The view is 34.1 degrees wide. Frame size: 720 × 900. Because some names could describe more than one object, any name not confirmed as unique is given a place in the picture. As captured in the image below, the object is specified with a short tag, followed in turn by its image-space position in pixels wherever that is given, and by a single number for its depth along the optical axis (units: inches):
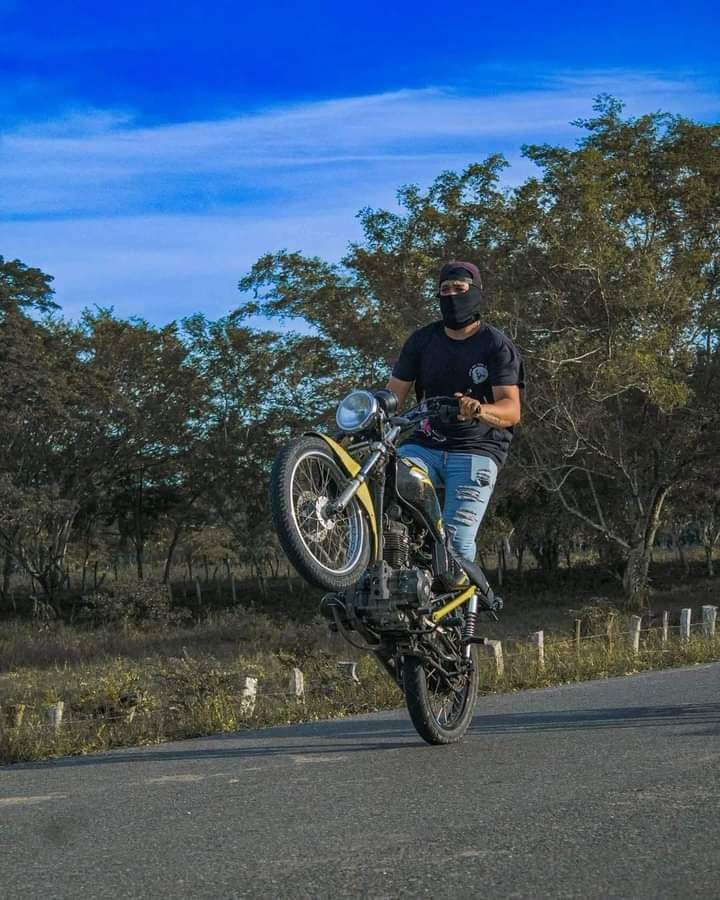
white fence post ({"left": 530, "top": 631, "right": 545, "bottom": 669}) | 414.2
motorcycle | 209.8
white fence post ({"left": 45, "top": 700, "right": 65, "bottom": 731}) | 305.1
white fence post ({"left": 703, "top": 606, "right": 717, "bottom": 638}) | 649.5
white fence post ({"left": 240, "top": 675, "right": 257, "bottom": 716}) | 316.9
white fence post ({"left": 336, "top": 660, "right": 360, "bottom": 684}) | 398.9
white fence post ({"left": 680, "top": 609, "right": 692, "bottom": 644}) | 656.4
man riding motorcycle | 239.9
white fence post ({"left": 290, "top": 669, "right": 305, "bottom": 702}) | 369.0
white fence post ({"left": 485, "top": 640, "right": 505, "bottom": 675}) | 387.4
